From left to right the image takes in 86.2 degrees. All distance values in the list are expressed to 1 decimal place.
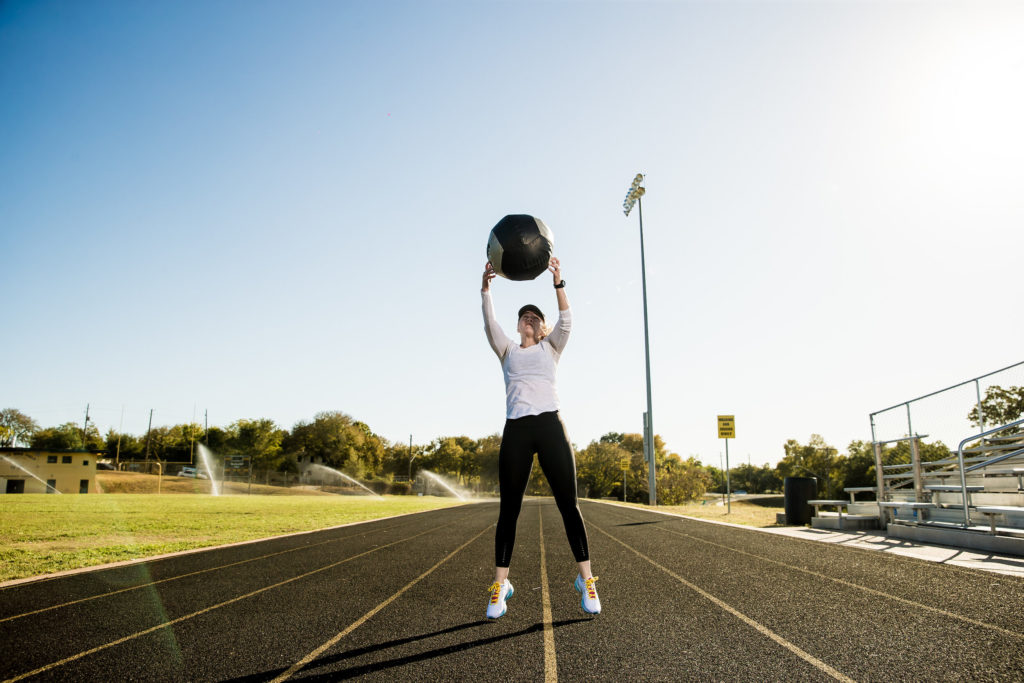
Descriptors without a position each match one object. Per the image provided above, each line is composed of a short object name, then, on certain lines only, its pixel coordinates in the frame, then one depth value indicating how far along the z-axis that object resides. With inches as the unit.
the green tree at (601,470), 2549.2
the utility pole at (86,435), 3592.0
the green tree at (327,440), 3260.3
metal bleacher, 360.2
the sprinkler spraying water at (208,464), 2016.6
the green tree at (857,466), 1868.8
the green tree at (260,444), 3255.4
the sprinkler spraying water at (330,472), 2893.7
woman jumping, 156.6
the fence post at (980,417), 426.3
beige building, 1985.7
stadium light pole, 1069.8
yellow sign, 835.4
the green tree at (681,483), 2188.7
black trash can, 596.1
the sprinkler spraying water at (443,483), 2979.3
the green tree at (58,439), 3408.0
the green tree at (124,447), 3732.8
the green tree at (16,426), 3262.8
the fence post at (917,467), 465.7
